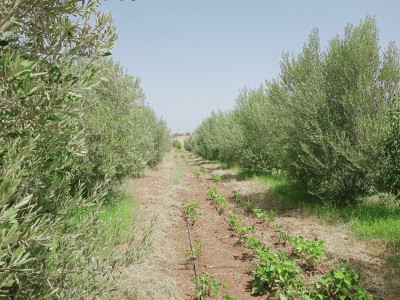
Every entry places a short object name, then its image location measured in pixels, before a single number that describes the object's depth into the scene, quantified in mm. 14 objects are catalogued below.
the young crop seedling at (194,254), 7418
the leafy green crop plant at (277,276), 5402
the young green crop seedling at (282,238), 8117
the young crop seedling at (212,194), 13878
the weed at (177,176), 20616
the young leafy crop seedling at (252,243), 7121
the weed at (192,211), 11148
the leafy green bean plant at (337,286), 4743
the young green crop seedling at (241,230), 8469
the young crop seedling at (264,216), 10148
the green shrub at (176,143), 89269
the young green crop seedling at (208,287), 5414
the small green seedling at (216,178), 19953
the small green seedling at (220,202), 12180
